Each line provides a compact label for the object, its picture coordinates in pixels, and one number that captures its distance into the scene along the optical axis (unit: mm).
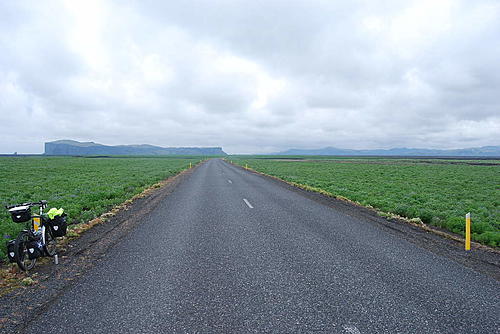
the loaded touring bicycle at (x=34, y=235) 4965
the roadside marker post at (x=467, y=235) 6695
